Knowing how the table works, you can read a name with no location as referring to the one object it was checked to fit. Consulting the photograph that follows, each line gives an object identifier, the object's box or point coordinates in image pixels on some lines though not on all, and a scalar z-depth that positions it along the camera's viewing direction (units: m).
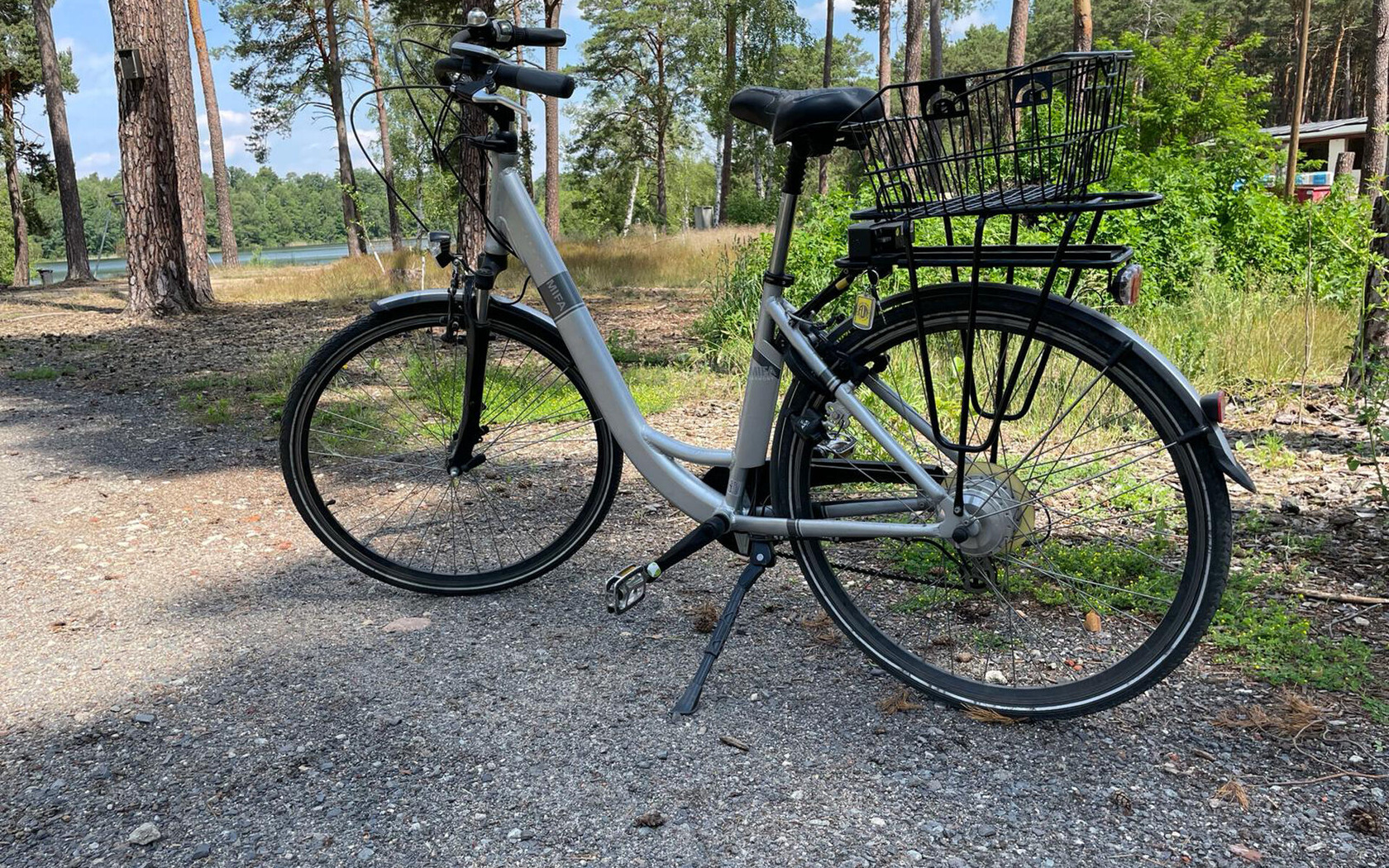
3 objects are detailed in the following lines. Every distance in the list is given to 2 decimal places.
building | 27.03
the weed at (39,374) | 7.57
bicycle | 2.04
